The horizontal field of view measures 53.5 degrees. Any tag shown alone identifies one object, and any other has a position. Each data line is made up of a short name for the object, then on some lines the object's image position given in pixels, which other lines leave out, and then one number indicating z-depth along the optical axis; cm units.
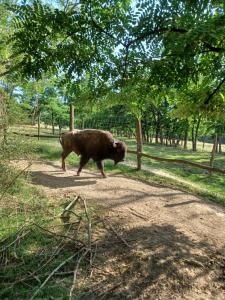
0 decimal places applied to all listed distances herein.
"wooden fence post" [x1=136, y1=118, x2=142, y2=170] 898
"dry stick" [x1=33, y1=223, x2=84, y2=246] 327
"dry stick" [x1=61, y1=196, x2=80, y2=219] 400
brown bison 709
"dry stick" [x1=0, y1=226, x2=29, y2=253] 303
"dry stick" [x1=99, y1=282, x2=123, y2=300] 267
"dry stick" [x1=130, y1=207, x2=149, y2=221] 445
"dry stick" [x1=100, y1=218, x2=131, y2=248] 351
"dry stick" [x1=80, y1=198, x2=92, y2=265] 335
